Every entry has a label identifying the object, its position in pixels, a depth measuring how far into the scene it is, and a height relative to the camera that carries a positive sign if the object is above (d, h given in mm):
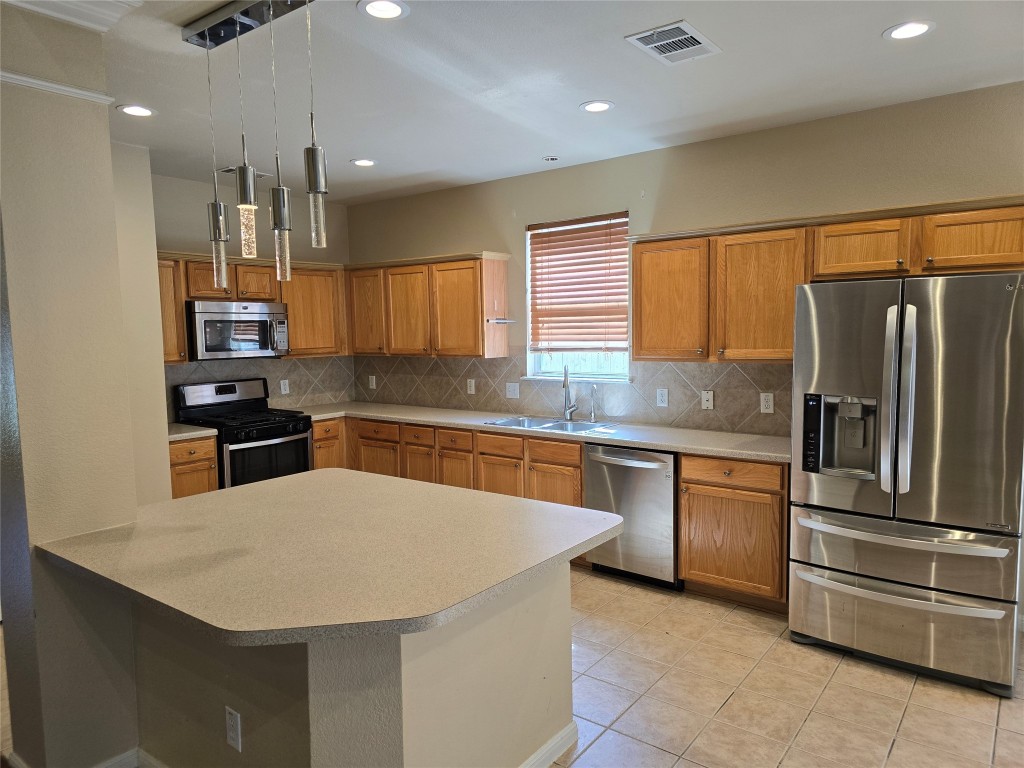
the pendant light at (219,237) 1937 +337
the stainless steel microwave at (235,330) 4512 +134
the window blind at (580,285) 4535 +386
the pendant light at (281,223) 1771 +331
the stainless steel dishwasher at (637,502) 3791 -950
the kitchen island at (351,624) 1676 -784
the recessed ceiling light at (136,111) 3241 +1175
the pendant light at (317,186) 1609 +392
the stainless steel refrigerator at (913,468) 2701 -581
